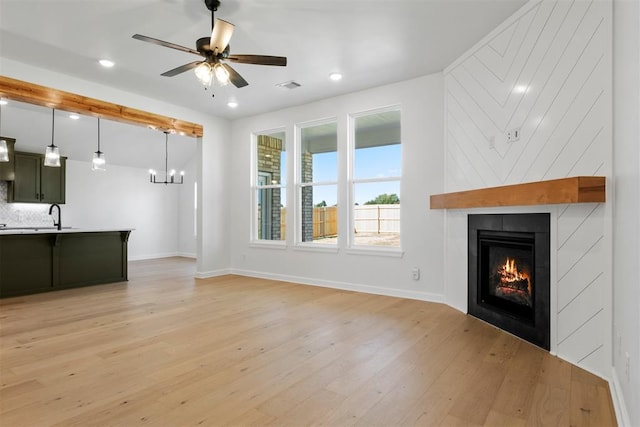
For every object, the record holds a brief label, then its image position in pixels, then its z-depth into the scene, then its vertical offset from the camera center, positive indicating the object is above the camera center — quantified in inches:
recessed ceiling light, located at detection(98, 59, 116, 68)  159.5 +70.2
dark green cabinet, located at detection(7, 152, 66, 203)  283.9 +26.5
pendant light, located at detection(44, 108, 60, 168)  183.6 +30.0
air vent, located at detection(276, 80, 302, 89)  186.1 +70.2
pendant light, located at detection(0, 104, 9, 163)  165.5 +29.4
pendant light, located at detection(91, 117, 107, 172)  241.3 +36.3
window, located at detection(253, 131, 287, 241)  242.4 +18.3
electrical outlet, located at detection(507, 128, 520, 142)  123.3 +28.2
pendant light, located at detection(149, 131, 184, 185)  329.4 +52.8
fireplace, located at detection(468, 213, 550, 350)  112.5 -22.9
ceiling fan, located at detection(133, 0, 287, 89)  111.5 +52.8
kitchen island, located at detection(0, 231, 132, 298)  188.4 -28.1
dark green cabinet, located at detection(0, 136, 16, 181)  273.4 +36.7
